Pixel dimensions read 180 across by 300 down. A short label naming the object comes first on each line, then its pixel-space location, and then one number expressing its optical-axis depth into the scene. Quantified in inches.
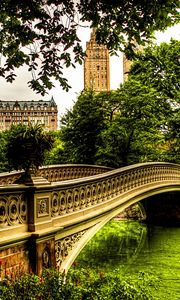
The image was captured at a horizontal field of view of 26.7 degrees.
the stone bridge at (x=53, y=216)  228.5
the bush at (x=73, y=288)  162.6
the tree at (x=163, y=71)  955.3
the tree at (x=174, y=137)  897.7
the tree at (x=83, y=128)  925.8
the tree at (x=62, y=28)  221.9
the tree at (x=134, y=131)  826.2
